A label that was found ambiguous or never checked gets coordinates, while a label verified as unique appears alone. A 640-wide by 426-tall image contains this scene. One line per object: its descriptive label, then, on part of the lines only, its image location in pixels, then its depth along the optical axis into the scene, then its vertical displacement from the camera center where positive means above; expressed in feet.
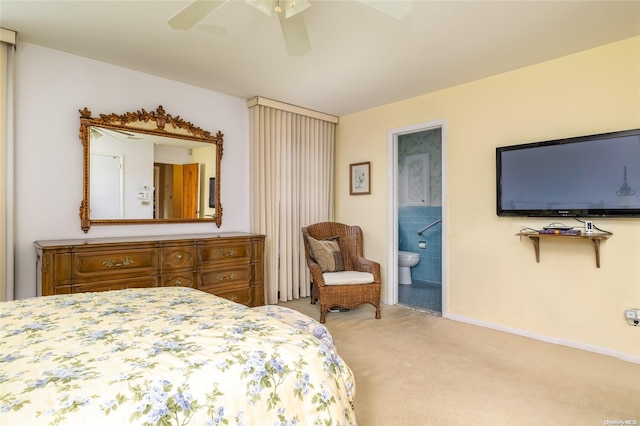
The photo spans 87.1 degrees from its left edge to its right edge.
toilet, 16.60 -2.52
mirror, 9.71 +1.41
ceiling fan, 5.77 +3.60
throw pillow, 12.42 -1.58
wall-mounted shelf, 8.36 -0.66
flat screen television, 8.18 +0.97
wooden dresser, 7.97 -1.38
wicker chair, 11.25 -2.41
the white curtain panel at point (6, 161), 8.11 +1.31
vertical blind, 13.11 +1.25
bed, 2.62 -1.41
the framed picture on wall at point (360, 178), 14.43 +1.53
